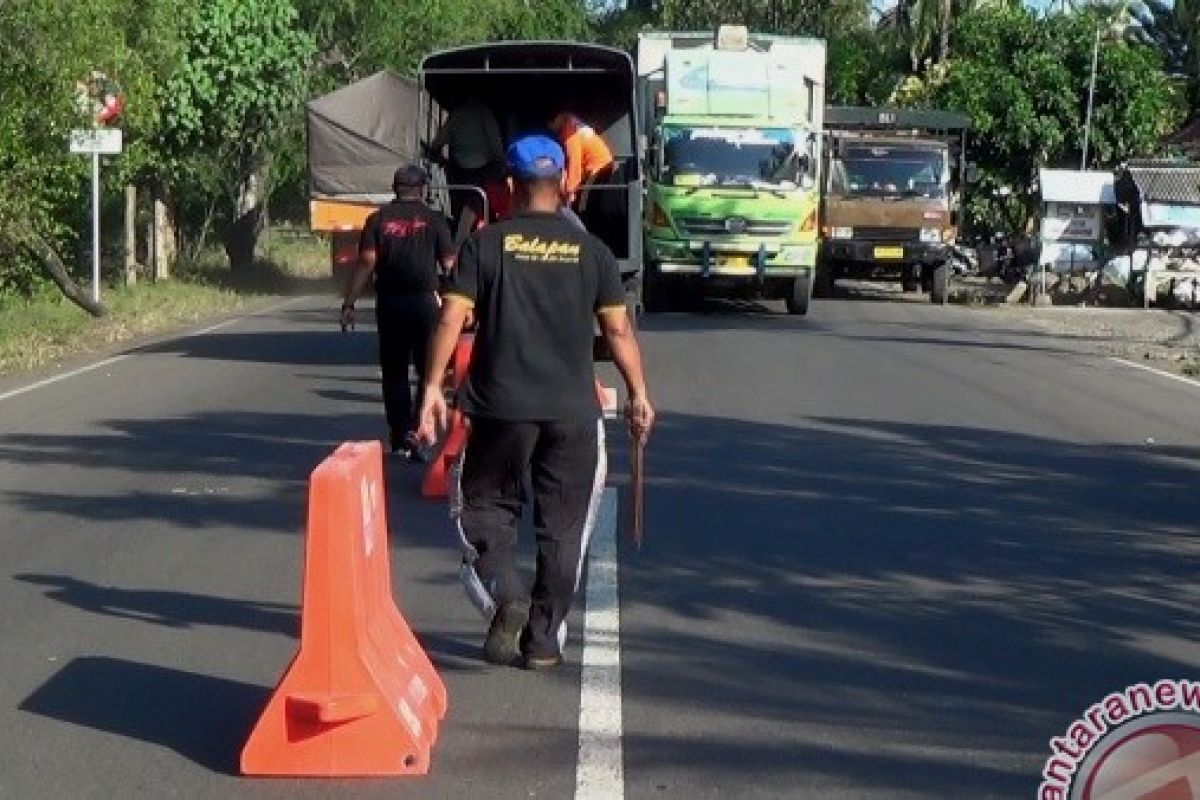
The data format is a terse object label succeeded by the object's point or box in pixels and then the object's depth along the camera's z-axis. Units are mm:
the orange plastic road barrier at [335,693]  6309
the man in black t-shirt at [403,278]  12914
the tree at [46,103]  23594
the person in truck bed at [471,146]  19641
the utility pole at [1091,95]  44562
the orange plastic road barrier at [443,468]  11422
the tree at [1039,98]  45719
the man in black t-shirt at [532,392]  7297
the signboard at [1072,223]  37469
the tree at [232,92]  34656
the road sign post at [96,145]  25472
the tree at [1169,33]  77438
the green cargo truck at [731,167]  27297
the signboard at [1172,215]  37125
